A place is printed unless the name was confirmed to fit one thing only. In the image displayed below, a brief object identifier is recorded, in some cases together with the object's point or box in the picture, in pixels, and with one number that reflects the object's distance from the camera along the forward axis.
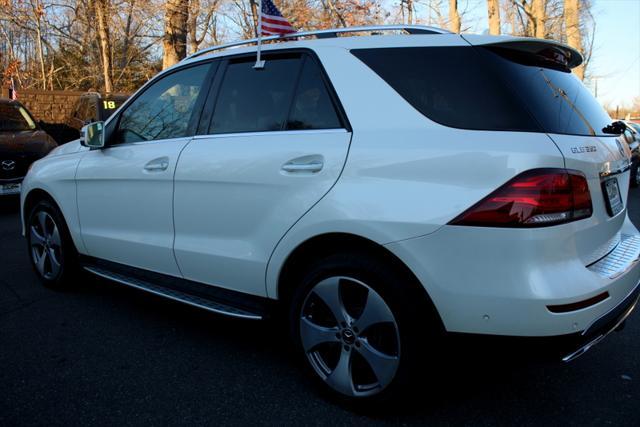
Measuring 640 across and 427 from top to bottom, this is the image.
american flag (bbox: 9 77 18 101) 15.71
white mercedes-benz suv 2.09
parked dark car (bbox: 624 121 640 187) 11.79
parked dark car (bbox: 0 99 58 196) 8.44
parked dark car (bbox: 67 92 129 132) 15.80
